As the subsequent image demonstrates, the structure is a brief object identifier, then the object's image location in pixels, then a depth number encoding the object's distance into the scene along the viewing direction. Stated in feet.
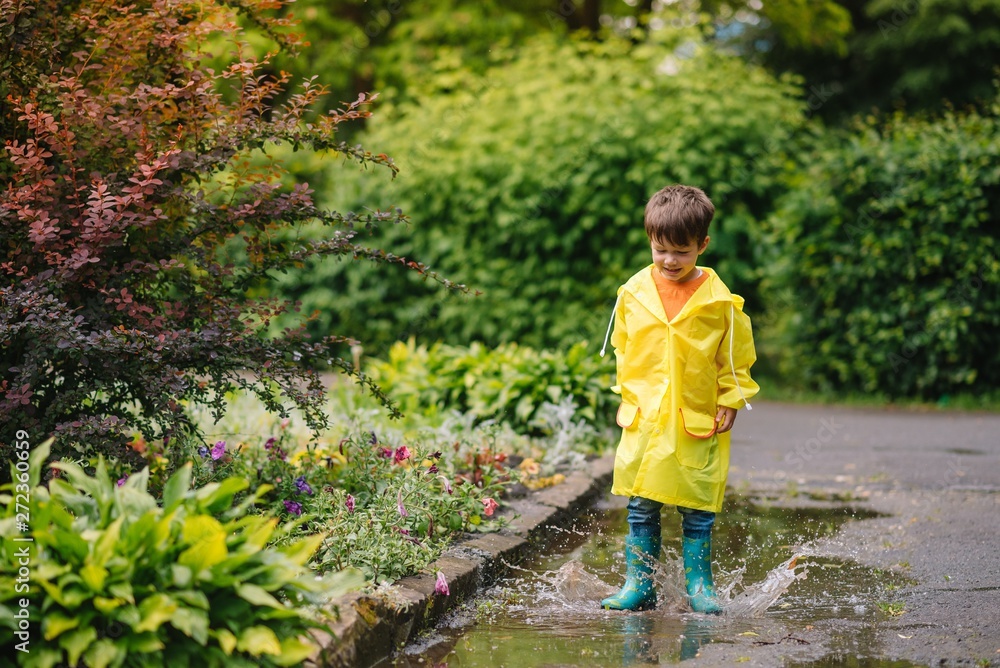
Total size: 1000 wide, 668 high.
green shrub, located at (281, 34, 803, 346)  32.58
